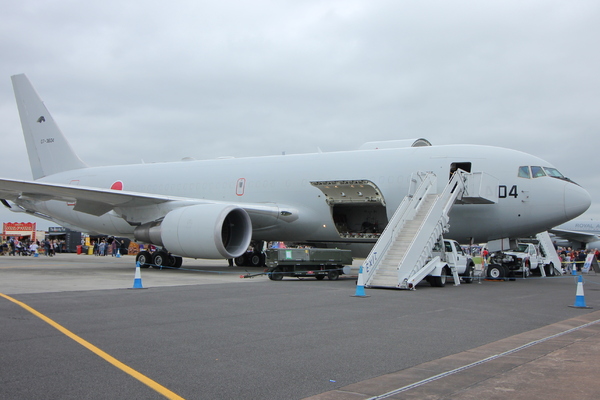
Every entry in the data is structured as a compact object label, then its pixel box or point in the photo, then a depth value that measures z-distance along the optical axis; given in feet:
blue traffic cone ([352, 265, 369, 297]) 37.43
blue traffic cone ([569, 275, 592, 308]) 34.76
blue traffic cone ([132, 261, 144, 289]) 40.68
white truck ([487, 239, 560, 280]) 59.31
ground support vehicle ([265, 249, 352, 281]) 52.13
